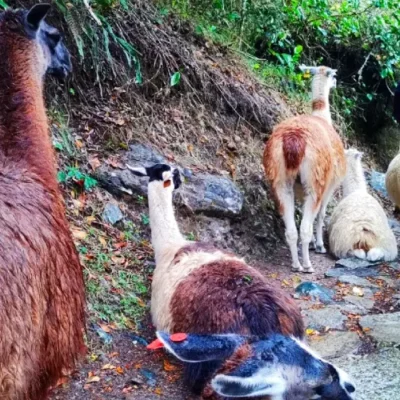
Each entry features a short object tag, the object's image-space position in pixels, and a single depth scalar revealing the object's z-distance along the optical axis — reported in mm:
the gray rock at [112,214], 5407
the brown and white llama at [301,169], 6113
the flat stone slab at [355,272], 6102
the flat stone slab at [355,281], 5789
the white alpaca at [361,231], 6578
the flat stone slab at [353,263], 6348
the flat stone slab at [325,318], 4667
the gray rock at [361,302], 5117
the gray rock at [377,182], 9242
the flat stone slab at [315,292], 5320
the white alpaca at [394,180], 7699
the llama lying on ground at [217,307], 3373
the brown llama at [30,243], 2324
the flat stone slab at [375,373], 3525
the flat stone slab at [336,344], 4188
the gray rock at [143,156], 6023
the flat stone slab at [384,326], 4309
